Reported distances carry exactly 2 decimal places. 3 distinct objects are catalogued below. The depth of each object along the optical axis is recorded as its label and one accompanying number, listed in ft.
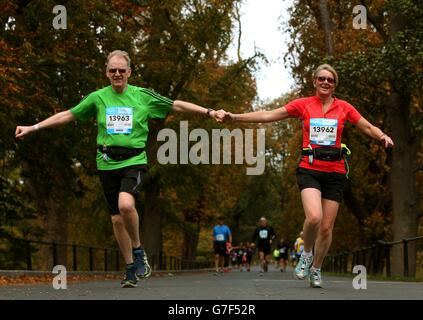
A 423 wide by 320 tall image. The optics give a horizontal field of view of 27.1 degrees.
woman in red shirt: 31.63
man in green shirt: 30.42
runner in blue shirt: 89.10
